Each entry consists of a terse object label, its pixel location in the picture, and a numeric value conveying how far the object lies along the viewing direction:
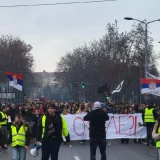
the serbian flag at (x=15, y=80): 29.91
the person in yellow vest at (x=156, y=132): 9.89
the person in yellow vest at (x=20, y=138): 11.29
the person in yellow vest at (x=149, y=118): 19.16
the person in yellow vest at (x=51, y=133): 10.35
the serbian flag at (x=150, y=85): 22.59
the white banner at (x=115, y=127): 20.97
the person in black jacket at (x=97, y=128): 11.76
